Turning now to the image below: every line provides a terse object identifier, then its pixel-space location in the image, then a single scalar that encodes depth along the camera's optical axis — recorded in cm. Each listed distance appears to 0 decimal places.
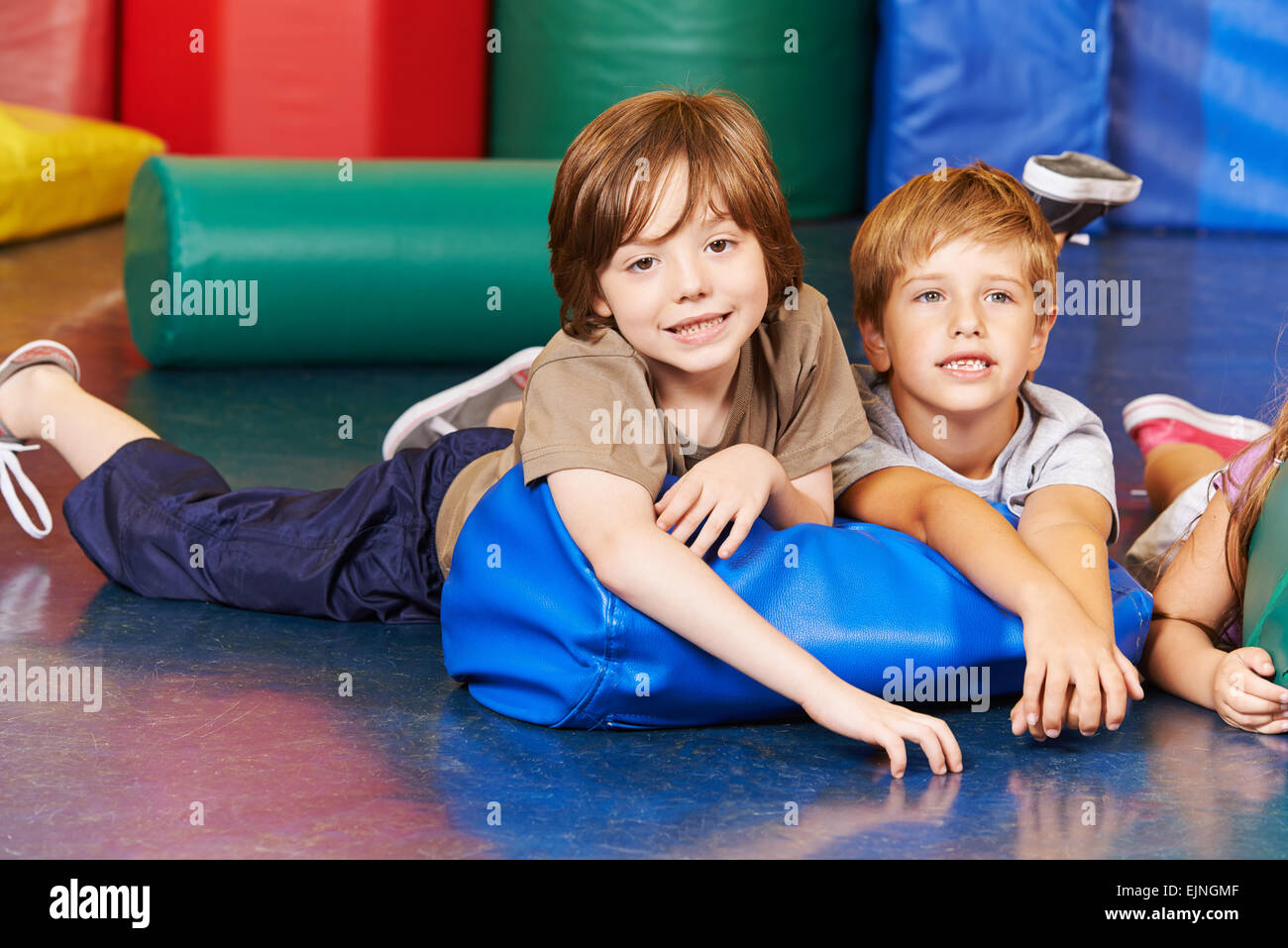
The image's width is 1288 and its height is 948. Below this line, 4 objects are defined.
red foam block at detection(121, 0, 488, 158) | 387
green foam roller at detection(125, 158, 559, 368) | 263
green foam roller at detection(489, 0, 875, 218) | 411
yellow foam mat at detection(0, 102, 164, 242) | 363
